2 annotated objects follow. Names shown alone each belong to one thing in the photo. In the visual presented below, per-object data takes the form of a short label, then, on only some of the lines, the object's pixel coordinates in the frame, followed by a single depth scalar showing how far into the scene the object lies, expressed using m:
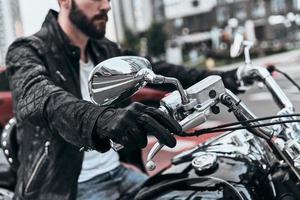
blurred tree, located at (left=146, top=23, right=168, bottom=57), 26.88
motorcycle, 1.22
